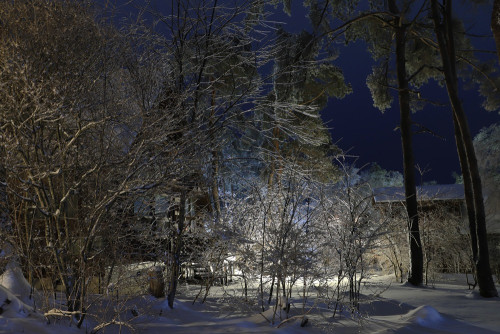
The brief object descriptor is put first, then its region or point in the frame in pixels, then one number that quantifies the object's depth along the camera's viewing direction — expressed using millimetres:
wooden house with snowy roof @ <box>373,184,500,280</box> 16828
